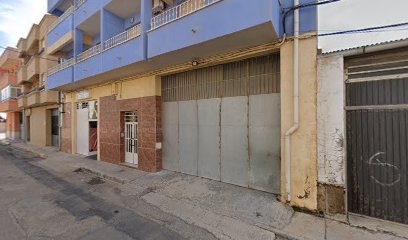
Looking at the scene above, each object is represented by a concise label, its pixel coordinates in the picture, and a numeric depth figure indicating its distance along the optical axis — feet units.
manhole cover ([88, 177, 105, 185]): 23.52
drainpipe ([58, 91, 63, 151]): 45.19
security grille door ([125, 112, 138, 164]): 29.94
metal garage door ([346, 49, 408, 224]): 12.78
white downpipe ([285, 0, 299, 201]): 15.11
